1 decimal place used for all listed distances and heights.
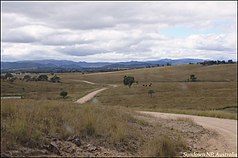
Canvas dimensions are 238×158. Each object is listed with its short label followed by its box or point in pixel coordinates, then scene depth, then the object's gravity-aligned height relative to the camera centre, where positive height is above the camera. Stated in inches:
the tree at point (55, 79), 5275.6 -117.3
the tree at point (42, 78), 5340.6 -96.7
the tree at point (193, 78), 5072.8 -98.4
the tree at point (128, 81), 3963.3 -102.3
